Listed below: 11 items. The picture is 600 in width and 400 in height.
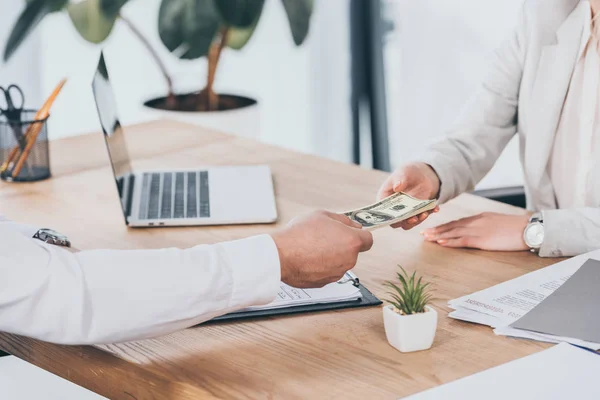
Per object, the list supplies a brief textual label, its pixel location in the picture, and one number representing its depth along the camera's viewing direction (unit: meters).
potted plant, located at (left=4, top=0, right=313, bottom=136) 3.69
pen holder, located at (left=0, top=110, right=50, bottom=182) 2.73
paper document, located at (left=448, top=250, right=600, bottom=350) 2.05
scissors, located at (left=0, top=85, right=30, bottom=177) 2.73
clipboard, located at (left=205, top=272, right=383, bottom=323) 2.11
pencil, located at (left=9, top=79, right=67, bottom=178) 2.74
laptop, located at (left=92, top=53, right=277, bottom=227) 2.50
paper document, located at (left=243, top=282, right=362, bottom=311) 2.13
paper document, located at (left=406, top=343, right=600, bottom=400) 1.89
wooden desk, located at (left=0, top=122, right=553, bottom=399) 1.94
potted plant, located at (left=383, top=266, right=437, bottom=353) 1.99
